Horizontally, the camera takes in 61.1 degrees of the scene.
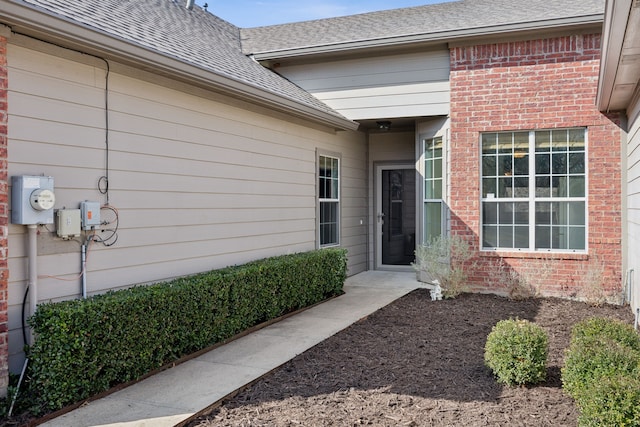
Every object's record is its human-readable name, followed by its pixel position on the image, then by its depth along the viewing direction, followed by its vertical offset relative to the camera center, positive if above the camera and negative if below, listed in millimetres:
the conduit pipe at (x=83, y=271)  4762 -524
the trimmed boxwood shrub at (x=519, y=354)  4348 -1175
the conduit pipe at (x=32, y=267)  4230 -432
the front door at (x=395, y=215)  11438 -104
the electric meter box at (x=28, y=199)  4133 +98
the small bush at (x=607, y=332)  4105 -962
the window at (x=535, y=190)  8422 +306
